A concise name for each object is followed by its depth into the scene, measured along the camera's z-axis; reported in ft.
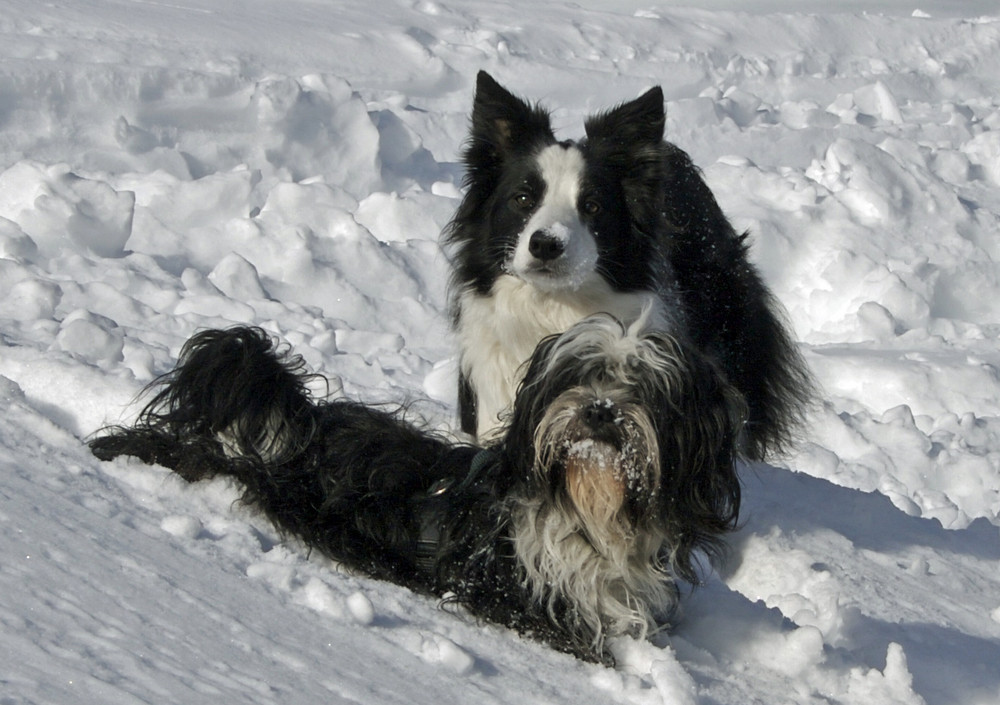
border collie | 28.19
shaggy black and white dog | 20.43
